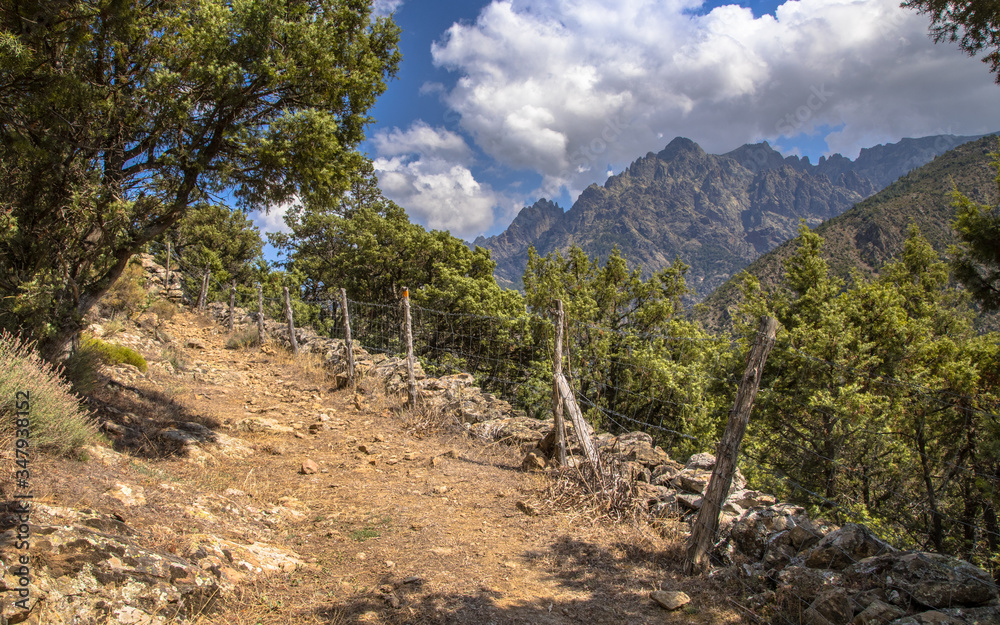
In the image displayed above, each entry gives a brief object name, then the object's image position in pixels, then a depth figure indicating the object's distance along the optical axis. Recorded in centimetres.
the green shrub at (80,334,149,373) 820
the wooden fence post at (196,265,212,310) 1847
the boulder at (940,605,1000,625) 244
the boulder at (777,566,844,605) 305
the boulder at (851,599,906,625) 260
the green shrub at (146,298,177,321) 1474
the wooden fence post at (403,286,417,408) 854
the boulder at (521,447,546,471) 635
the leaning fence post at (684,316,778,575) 383
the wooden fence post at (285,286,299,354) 1241
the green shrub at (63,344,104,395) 596
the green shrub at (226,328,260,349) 1364
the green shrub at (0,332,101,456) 363
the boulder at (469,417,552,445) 749
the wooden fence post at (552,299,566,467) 598
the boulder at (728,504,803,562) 379
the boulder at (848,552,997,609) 264
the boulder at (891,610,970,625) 248
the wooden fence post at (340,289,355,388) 959
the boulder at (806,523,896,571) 322
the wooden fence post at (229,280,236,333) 1546
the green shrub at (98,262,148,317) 1266
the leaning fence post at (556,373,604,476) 539
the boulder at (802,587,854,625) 279
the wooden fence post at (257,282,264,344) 1366
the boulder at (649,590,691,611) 328
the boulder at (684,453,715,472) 579
